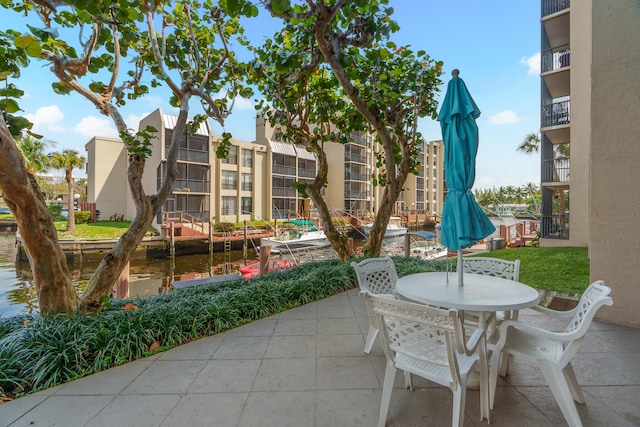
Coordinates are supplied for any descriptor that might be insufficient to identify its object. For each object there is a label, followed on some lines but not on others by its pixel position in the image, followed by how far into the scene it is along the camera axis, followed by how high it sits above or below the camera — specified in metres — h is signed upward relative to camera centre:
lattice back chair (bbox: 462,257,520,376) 2.98 -0.71
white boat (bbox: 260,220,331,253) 19.89 -1.89
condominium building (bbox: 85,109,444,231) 23.59 +2.93
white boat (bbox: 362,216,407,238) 28.70 -1.69
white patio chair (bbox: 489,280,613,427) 2.00 -1.02
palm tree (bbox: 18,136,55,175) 19.70 +3.66
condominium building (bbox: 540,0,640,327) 3.87 +0.76
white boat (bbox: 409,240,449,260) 15.38 -2.01
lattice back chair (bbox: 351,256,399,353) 3.65 -0.81
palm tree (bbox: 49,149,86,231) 22.12 +3.40
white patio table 2.36 -0.71
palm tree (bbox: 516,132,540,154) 25.11 +5.47
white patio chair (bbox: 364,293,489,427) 1.92 -0.94
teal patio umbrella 2.90 +0.40
